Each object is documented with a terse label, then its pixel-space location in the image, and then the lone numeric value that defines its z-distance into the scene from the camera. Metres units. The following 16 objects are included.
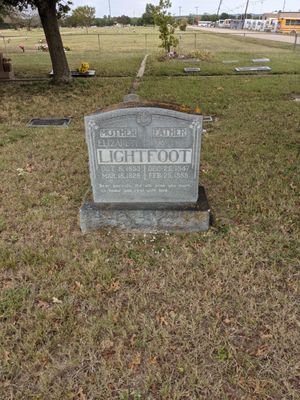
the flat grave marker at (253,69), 14.58
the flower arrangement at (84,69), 13.86
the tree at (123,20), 135.91
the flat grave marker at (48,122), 7.83
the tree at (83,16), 77.92
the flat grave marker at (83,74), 13.81
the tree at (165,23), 17.51
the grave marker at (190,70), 14.62
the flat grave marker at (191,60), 17.55
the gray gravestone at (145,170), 3.61
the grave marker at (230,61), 17.02
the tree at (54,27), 10.56
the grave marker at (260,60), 16.75
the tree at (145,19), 103.09
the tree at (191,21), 136.26
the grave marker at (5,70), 13.00
